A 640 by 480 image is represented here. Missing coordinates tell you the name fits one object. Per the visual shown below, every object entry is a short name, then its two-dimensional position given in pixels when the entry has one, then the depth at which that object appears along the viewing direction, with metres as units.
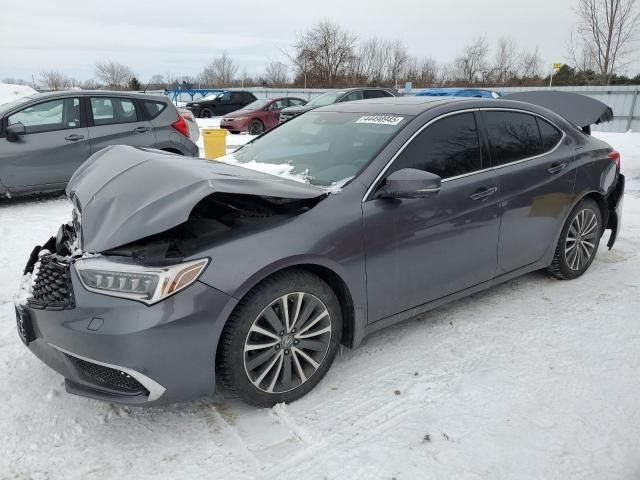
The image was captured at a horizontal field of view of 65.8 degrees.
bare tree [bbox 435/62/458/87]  43.67
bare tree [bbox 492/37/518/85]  43.50
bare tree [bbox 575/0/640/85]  27.17
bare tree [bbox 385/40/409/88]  45.66
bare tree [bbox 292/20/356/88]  46.19
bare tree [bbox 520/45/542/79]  44.06
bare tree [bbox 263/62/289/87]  51.81
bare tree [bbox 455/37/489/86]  44.16
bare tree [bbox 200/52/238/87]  60.53
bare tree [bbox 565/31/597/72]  29.73
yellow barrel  9.72
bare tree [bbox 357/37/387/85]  46.38
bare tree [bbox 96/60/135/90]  59.06
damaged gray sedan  2.22
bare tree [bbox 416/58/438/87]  44.25
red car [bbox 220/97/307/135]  17.78
